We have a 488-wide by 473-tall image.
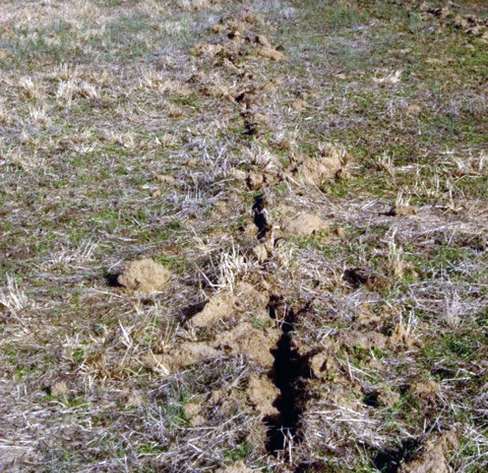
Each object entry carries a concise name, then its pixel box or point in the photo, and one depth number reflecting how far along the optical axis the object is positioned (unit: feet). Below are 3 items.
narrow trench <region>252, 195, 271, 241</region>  13.50
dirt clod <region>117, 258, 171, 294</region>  11.84
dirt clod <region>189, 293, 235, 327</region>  10.85
